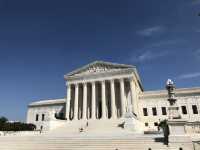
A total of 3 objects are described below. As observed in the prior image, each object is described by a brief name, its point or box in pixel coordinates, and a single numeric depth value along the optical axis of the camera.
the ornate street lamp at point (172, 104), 18.30
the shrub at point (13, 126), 41.72
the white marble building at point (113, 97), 47.97
